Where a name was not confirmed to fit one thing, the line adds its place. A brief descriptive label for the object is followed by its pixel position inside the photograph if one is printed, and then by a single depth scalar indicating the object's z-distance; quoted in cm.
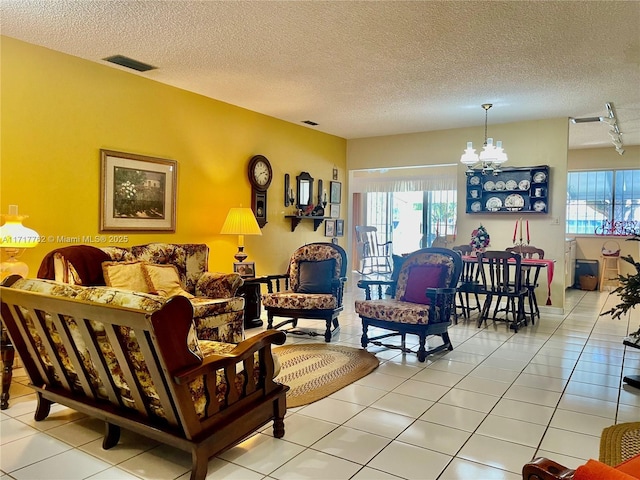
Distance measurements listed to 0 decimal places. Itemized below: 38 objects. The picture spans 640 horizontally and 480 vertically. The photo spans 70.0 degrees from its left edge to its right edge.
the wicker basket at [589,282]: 841
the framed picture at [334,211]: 770
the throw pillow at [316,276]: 507
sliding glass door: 933
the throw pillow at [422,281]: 433
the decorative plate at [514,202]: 657
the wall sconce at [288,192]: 663
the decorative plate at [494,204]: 679
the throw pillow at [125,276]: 365
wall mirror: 688
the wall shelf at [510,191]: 639
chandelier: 536
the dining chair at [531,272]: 564
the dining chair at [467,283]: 557
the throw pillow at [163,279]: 388
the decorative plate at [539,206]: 640
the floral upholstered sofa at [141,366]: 194
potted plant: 338
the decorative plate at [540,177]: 634
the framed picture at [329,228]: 752
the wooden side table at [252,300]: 515
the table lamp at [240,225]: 529
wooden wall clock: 596
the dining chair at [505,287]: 520
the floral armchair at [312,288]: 475
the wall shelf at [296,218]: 671
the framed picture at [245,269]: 536
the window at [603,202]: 862
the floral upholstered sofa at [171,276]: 355
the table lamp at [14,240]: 326
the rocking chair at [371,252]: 955
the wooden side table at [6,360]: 294
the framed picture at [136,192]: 433
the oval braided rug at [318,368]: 326
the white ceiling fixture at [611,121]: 565
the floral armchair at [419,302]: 402
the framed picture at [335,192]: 765
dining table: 544
